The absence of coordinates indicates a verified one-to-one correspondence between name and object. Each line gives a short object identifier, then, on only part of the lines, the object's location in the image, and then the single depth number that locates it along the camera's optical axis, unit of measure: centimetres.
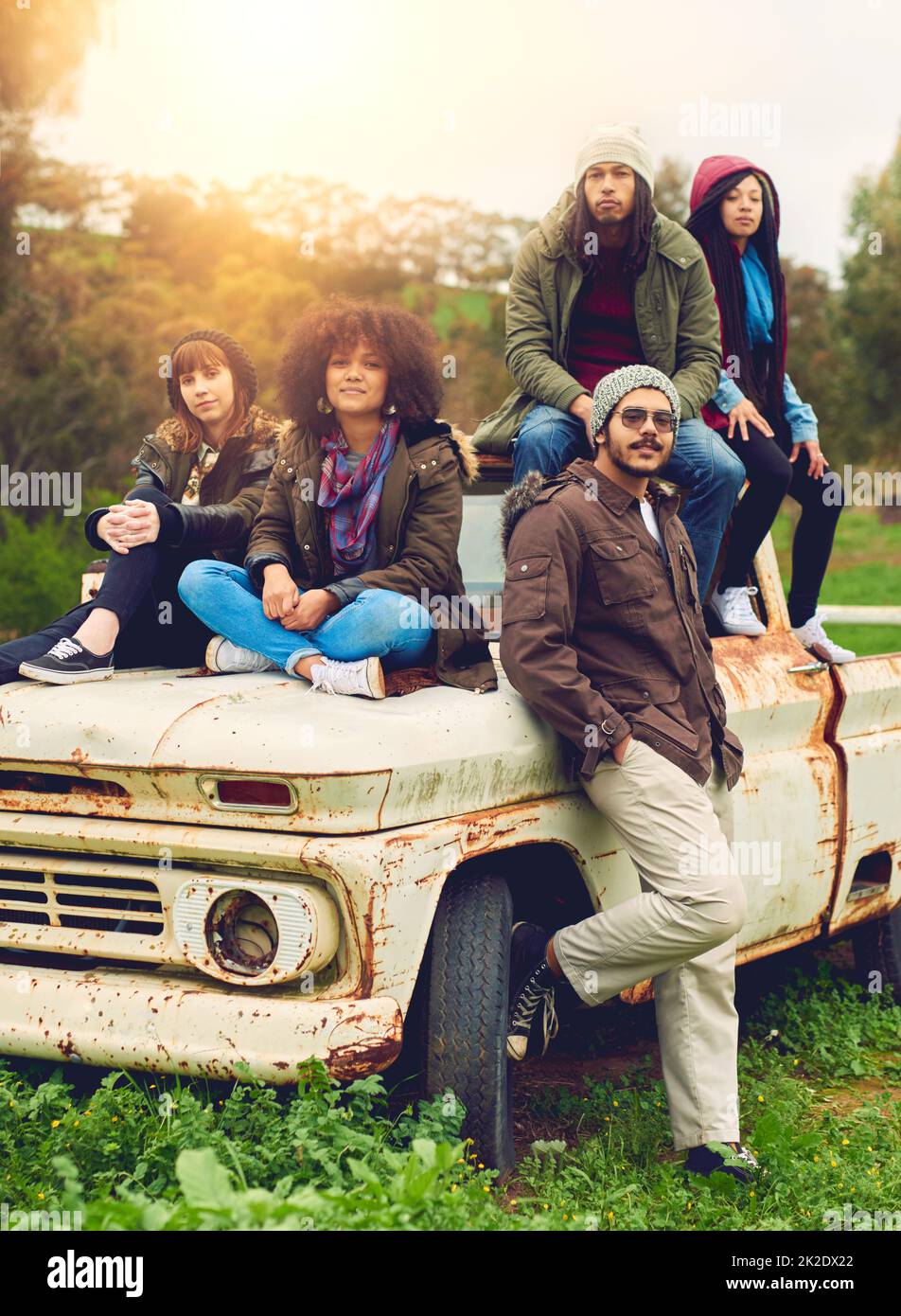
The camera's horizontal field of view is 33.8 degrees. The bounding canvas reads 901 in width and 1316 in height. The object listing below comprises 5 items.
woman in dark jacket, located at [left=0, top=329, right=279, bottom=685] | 410
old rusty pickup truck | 325
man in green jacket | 466
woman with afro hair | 393
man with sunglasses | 372
